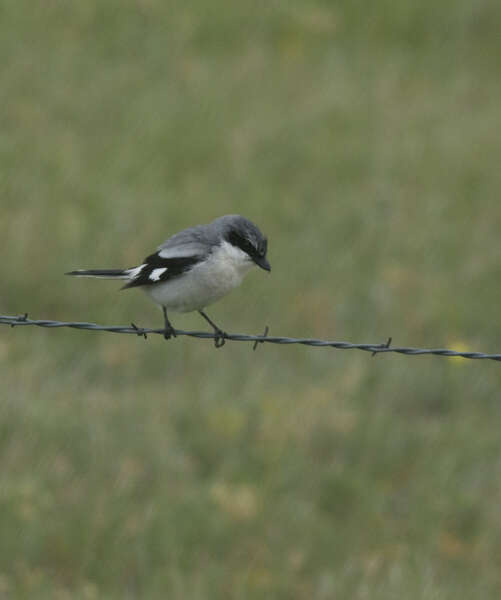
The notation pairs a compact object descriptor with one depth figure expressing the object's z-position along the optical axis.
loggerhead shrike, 10.87
